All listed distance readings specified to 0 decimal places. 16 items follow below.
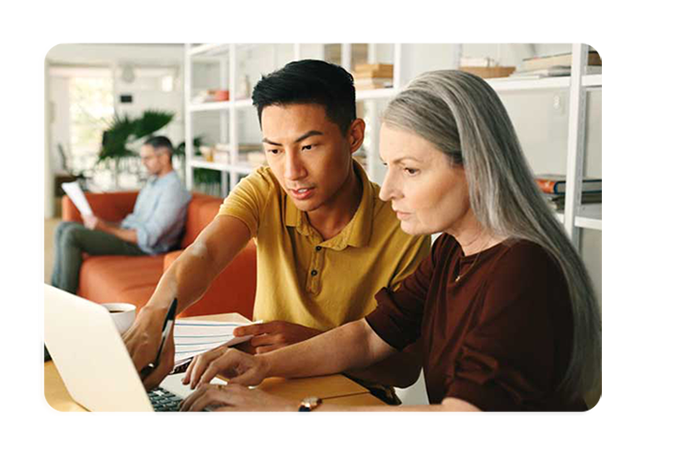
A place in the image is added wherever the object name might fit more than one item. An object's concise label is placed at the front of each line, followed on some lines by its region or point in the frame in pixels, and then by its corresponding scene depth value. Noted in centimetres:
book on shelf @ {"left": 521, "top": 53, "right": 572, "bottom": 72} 159
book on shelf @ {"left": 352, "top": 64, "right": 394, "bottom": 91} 242
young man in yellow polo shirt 119
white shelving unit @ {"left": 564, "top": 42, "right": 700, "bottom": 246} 118
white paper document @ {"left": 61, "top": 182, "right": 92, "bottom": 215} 363
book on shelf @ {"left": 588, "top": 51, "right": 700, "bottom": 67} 113
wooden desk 97
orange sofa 208
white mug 100
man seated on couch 334
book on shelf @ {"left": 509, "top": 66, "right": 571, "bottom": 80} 161
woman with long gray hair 80
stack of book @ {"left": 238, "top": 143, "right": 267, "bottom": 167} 305
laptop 76
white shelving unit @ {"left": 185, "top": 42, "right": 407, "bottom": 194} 223
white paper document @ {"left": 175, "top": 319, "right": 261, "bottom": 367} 112
